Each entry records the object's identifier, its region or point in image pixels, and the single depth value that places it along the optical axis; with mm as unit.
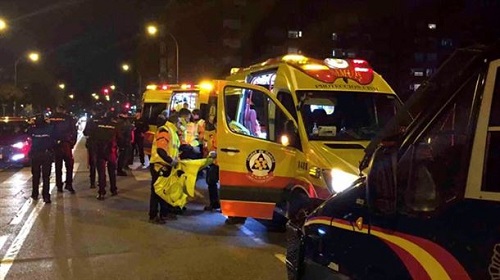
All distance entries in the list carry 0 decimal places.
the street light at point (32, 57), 47309
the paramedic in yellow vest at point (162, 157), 9070
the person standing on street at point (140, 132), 18406
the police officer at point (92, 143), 12456
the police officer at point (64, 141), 11758
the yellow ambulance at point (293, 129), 7617
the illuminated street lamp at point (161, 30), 37438
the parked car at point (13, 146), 17391
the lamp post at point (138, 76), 69750
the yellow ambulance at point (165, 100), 16969
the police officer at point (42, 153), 11070
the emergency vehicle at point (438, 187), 2379
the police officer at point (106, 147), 11906
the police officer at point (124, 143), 15766
